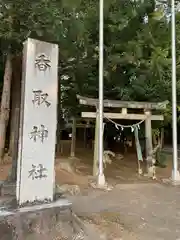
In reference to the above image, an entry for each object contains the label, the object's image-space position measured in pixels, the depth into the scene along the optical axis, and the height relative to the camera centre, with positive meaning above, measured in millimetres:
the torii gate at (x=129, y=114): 6230 +702
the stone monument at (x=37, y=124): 2793 +118
